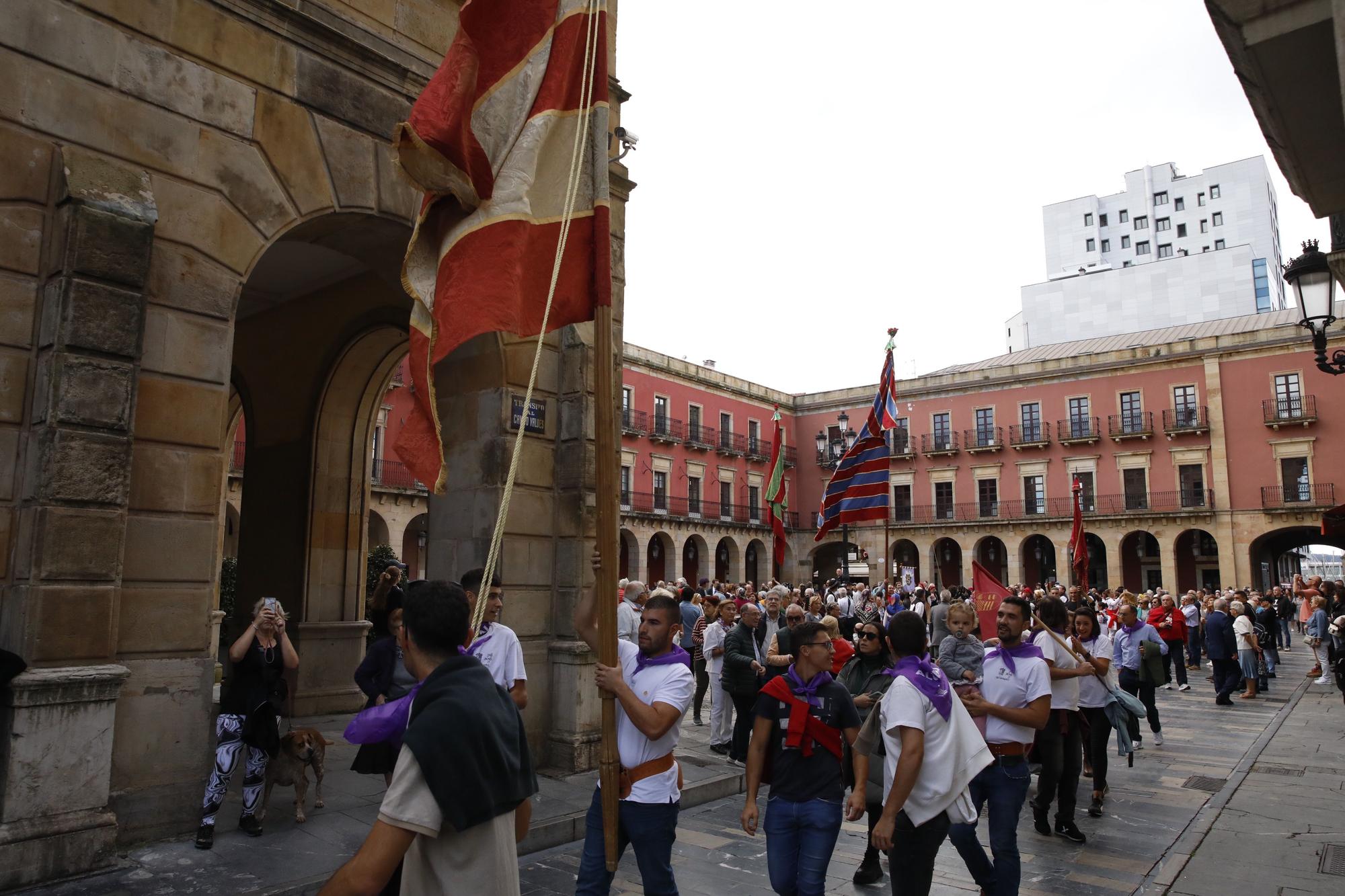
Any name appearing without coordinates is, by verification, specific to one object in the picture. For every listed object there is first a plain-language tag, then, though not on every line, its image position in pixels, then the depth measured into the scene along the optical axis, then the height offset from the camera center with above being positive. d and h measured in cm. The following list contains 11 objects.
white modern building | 5500 +2158
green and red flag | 1534 +146
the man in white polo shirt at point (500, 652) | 496 -46
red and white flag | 422 +190
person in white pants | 894 -119
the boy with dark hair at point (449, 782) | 207 -50
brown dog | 566 -122
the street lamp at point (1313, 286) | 695 +219
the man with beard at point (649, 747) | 349 -72
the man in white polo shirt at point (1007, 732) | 421 -86
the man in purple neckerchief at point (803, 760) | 378 -82
